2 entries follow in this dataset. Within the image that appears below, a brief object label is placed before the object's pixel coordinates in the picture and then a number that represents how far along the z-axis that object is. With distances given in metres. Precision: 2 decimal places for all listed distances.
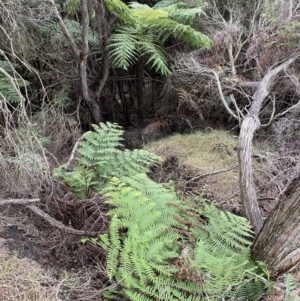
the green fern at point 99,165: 3.12
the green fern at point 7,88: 3.92
